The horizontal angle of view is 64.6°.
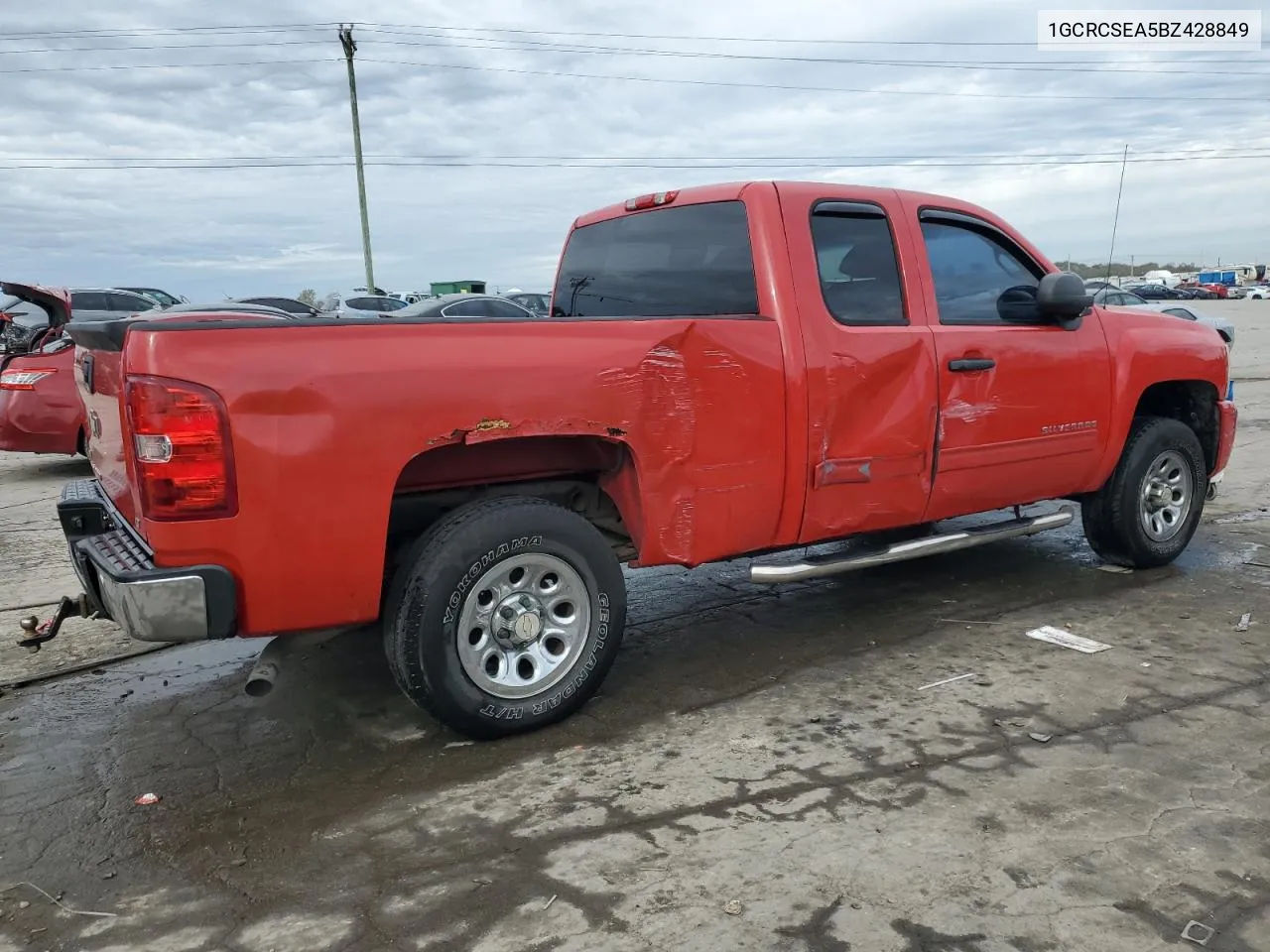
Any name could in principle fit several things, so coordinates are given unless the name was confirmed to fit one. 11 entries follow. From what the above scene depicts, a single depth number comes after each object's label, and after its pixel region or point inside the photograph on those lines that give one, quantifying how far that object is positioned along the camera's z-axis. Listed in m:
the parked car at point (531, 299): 20.11
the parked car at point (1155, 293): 47.70
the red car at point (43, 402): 9.19
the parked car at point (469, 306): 13.47
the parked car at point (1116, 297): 20.58
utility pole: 28.08
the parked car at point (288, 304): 14.68
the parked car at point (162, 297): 28.08
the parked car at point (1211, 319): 16.46
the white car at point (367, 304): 21.23
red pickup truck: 3.00
